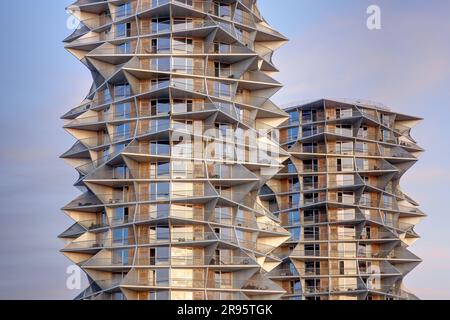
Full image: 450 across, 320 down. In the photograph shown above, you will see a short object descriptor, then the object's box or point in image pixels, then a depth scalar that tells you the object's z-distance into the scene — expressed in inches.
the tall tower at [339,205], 5462.6
